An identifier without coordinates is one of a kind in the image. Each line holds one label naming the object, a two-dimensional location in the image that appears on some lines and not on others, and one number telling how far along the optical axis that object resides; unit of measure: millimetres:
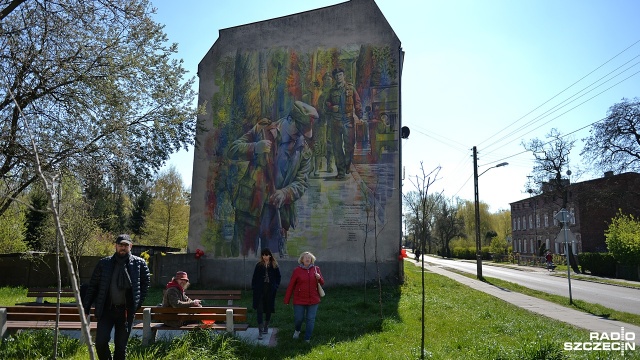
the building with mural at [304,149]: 18781
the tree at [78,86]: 9867
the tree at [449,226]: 78700
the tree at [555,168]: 45688
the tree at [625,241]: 30038
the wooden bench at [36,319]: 7796
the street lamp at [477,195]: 27109
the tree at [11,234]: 22547
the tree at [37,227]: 26031
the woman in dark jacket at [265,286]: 9539
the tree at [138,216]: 43475
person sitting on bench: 8344
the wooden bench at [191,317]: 7617
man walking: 6004
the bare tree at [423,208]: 7316
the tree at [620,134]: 35969
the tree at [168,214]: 36719
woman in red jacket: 8914
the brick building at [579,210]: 40500
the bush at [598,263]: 34188
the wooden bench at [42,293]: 12617
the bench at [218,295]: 11859
